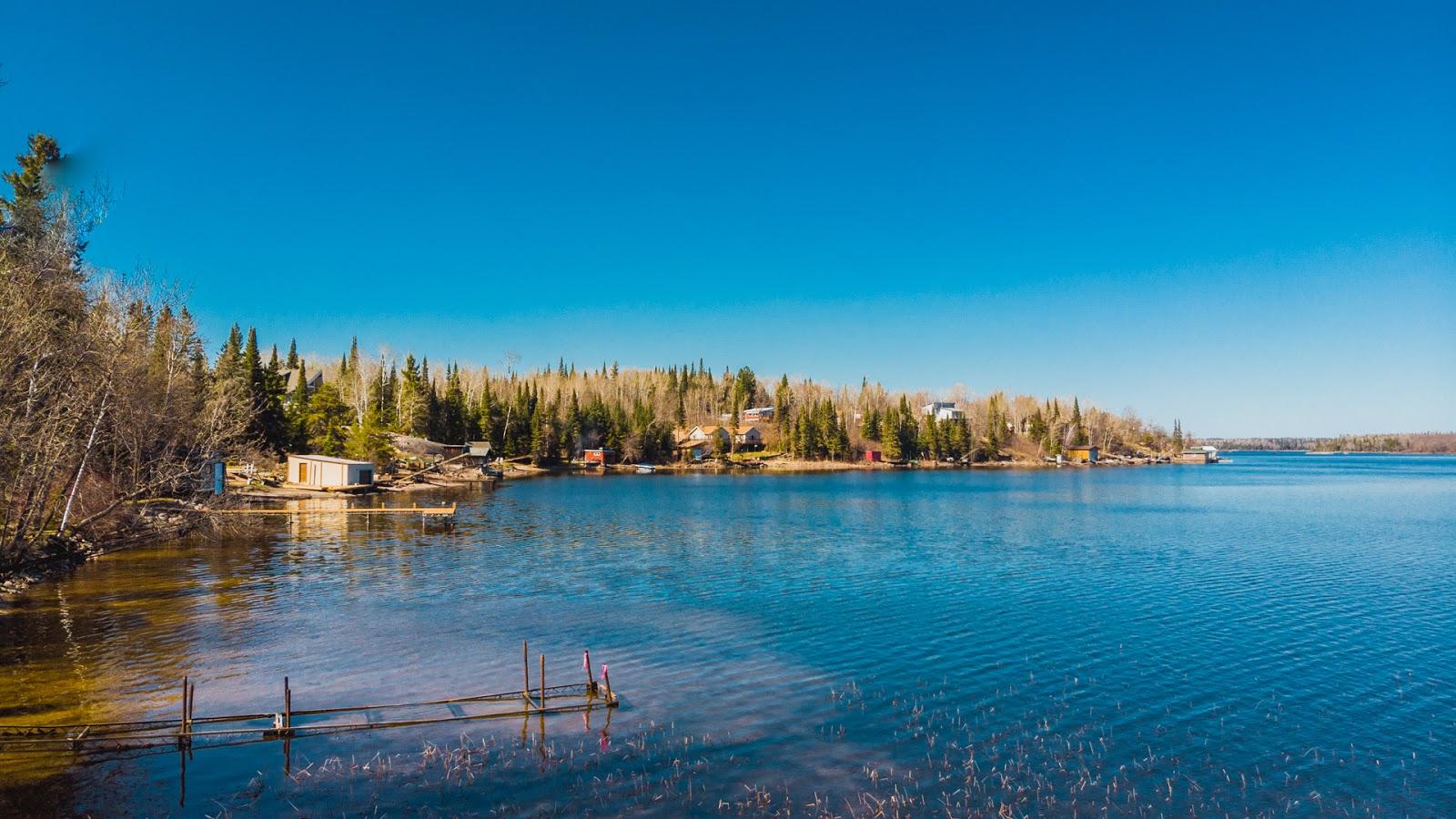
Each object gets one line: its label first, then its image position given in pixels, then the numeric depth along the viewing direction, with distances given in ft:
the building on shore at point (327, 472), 248.52
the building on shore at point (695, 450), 556.10
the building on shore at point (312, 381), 452.26
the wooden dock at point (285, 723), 53.11
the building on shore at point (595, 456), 487.20
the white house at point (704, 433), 591.41
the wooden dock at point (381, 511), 193.11
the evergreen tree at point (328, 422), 297.12
